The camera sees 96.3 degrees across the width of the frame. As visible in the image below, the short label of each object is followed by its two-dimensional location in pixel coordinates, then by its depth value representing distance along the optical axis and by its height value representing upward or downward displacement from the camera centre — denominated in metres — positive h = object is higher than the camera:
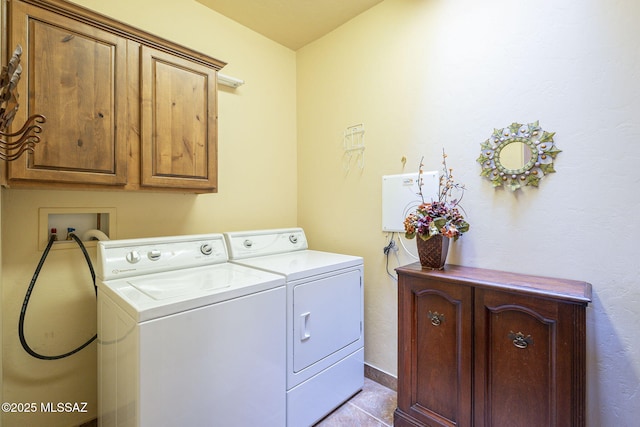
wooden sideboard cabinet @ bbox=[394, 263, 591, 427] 1.13 -0.62
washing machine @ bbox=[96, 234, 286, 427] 1.06 -0.53
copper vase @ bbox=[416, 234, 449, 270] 1.57 -0.22
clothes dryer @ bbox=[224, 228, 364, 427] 1.53 -0.64
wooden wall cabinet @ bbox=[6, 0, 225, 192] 1.22 +0.55
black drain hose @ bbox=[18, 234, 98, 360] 1.42 -0.45
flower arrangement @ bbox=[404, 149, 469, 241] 1.55 -0.05
